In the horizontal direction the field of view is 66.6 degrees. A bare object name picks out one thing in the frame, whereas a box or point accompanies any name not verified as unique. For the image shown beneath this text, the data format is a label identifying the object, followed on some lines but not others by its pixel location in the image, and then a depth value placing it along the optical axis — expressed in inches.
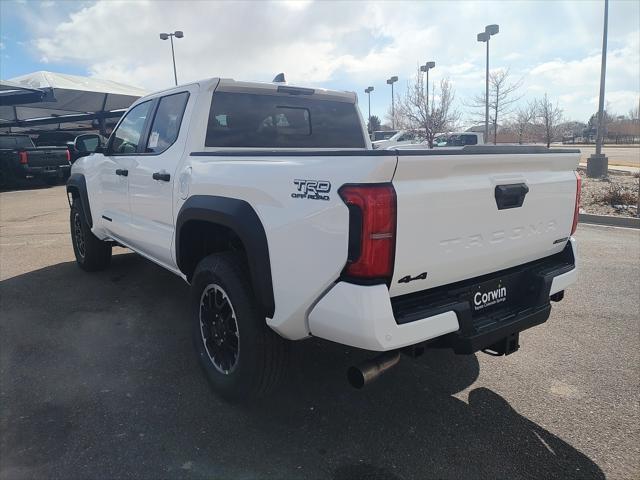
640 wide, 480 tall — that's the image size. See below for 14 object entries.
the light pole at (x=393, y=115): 1233.5
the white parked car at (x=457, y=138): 772.1
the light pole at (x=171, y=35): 1127.6
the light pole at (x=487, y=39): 808.9
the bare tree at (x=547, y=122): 960.3
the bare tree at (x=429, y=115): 797.2
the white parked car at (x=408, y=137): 862.5
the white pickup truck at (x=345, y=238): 80.5
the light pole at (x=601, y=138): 538.0
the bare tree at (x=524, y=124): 1118.9
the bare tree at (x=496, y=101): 904.9
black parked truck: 629.3
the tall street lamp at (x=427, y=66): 1096.9
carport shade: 1153.4
